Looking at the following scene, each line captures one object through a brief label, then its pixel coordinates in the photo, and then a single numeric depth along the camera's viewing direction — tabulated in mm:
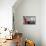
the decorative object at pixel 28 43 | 2641
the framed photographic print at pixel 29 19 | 3151
